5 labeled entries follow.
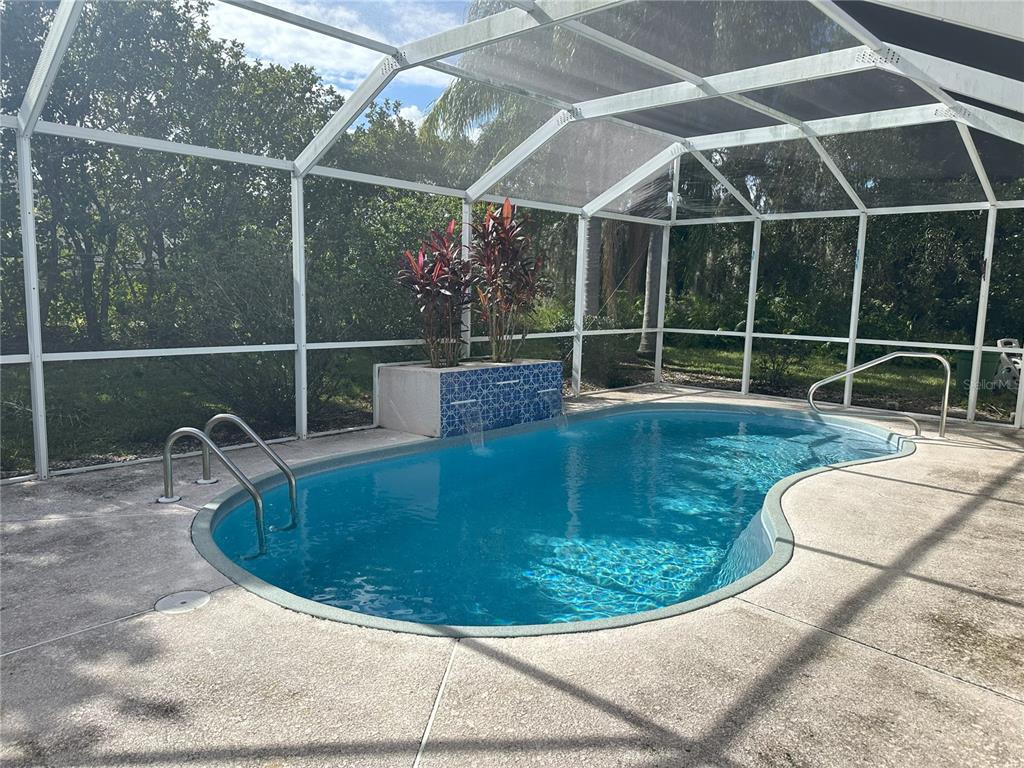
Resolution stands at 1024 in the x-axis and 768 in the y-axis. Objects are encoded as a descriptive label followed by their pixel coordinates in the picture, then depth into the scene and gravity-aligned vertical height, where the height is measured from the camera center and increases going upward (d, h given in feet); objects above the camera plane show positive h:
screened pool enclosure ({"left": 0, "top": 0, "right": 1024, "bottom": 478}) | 17.61 +5.64
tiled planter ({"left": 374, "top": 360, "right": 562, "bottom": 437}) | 24.90 -3.46
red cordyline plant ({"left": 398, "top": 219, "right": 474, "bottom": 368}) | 25.68 +0.75
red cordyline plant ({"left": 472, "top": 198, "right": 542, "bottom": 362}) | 27.61 +1.68
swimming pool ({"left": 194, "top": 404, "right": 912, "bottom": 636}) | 13.08 -5.51
